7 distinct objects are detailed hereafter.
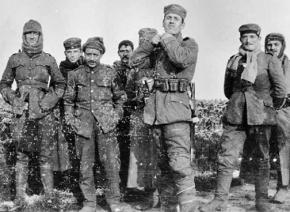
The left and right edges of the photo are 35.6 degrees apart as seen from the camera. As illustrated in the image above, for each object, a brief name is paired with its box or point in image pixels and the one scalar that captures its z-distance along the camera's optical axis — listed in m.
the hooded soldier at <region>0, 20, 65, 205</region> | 5.91
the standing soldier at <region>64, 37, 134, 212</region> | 5.71
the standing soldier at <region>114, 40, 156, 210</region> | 6.17
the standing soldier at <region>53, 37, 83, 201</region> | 6.12
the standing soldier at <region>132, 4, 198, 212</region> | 5.07
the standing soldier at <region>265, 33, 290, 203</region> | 6.52
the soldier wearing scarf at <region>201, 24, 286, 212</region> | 5.64
